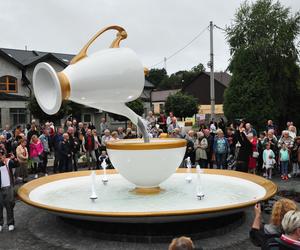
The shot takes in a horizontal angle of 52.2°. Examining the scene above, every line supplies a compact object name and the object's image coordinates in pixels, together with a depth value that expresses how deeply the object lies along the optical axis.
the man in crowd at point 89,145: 11.53
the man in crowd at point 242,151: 9.39
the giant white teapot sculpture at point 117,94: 5.49
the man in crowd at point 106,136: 11.18
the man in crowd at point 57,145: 10.55
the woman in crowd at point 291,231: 2.71
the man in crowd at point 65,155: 10.42
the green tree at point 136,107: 26.47
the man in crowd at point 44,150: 10.95
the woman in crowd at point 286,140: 10.47
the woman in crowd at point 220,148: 10.47
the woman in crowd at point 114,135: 10.75
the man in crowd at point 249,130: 10.80
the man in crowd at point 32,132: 11.45
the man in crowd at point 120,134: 11.77
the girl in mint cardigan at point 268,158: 10.22
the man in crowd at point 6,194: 6.03
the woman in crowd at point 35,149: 10.56
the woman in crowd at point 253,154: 10.06
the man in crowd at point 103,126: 14.30
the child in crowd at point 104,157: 11.11
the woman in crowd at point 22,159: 9.89
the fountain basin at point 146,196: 5.20
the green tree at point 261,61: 20.79
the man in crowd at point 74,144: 10.81
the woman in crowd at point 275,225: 3.09
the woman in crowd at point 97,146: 11.60
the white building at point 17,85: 24.80
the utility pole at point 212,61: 18.06
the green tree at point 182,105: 31.70
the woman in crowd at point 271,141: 10.62
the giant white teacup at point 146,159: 6.34
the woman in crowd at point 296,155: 10.20
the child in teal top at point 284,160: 10.19
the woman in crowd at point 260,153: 10.52
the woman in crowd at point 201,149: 10.51
